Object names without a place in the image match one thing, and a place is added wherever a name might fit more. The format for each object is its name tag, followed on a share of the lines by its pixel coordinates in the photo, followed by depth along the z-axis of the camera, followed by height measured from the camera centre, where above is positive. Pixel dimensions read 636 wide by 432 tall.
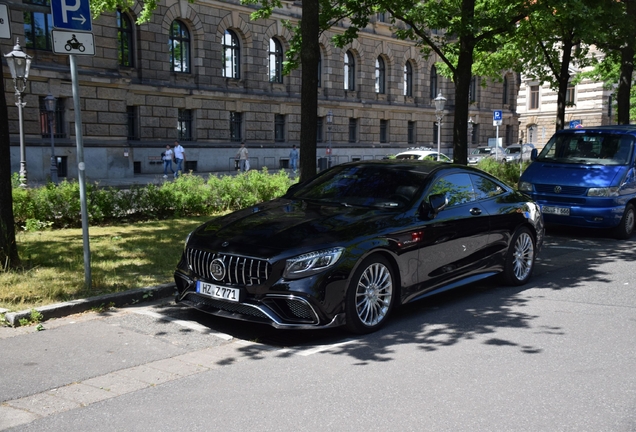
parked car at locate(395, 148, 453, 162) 32.34 -0.57
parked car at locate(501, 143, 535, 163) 49.78 -0.61
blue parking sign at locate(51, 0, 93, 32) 7.37 +1.42
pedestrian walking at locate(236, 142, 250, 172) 35.16 -0.71
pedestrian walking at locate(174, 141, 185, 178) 32.25 -0.53
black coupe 5.88 -1.00
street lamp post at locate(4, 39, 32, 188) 21.81 +2.46
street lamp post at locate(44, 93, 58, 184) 25.17 +1.14
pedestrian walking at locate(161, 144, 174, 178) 32.12 -0.69
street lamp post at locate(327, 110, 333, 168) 41.74 +1.38
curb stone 6.56 -1.68
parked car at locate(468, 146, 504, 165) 47.77 -0.72
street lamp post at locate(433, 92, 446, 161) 27.83 +1.56
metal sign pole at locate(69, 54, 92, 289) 7.46 -0.34
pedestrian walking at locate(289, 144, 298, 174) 39.88 -0.88
